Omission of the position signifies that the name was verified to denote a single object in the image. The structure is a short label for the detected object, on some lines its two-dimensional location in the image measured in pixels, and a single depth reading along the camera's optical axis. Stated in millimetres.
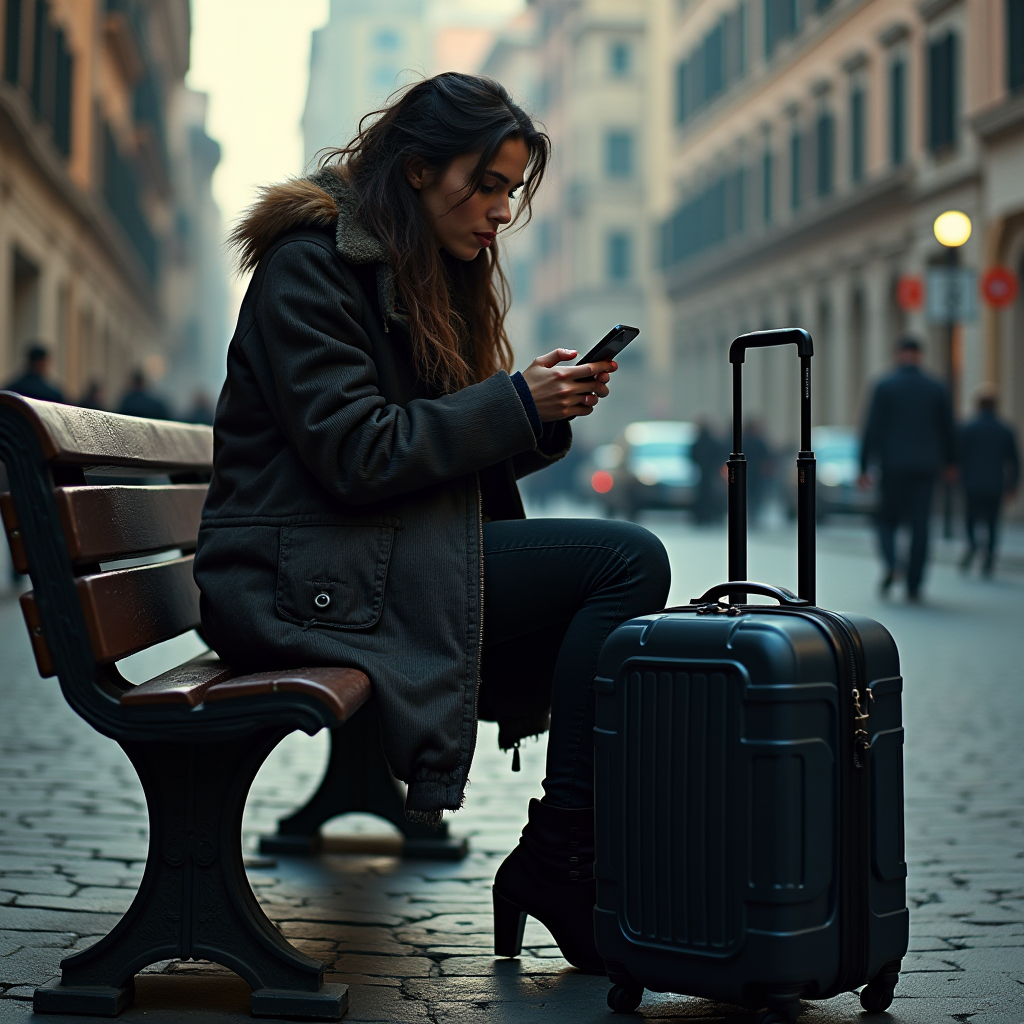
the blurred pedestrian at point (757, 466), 28281
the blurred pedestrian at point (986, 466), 16641
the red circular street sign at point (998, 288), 20141
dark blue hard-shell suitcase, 2668
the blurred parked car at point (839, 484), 24969
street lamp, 19109
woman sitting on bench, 2998
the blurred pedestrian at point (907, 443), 13164
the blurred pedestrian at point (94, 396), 17650
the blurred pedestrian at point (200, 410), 21361
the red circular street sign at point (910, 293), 23406
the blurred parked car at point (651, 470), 27797
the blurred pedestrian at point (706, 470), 26781
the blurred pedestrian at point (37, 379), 13719
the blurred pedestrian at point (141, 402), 17859
